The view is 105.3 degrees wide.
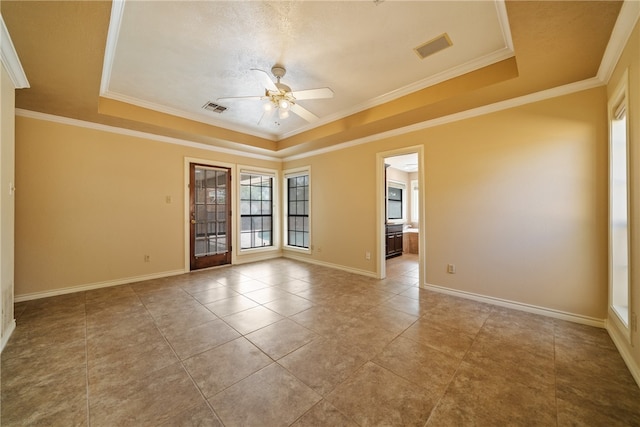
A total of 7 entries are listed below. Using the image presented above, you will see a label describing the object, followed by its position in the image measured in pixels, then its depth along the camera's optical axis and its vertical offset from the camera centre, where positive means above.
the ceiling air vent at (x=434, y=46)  2.33 +1.67
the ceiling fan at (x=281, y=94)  2.63 +1.31
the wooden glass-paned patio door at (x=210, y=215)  4.92 -0.04
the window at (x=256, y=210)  5.82 +0.08
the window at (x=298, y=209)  6.04 +0.11
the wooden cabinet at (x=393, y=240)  6.34 -0.72
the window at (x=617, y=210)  2.29 +0.03
